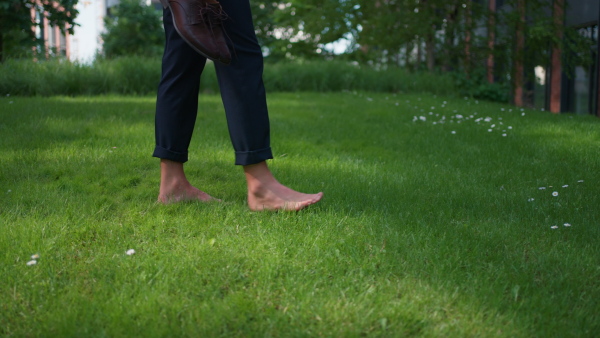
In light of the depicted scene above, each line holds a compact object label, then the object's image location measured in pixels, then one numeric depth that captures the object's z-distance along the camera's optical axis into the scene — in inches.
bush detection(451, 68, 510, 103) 509.7
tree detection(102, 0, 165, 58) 1311.5
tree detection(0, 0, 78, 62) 455.8
